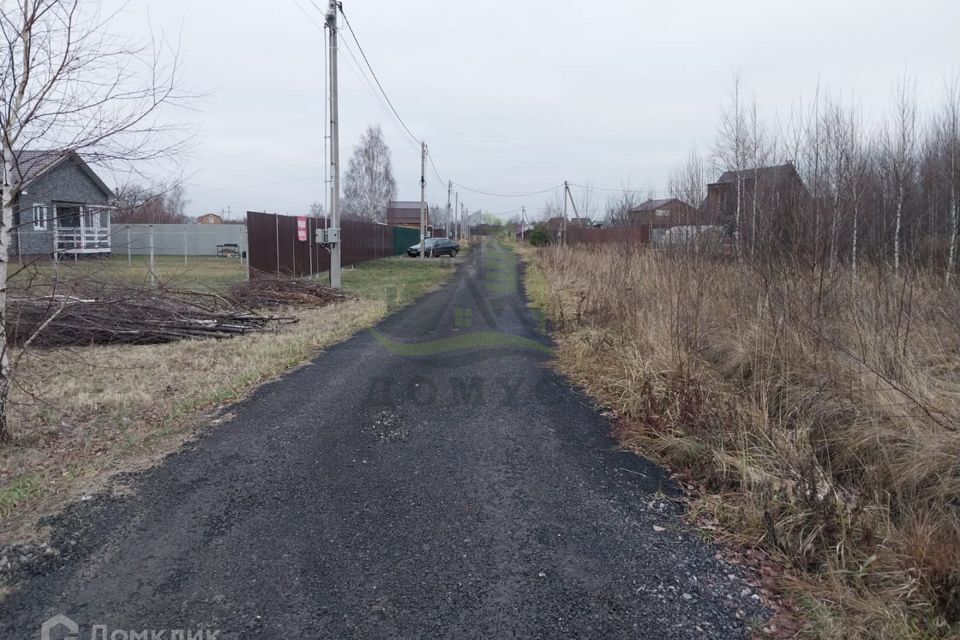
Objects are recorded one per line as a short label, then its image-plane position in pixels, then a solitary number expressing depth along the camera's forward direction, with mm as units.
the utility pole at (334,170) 16922
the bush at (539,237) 44381
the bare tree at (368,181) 63688
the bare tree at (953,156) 9223
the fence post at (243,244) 17078
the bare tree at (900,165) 9469
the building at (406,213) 97188
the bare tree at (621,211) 24775
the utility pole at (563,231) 30425
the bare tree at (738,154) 11841
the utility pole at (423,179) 36375
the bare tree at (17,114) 4496
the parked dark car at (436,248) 42469
